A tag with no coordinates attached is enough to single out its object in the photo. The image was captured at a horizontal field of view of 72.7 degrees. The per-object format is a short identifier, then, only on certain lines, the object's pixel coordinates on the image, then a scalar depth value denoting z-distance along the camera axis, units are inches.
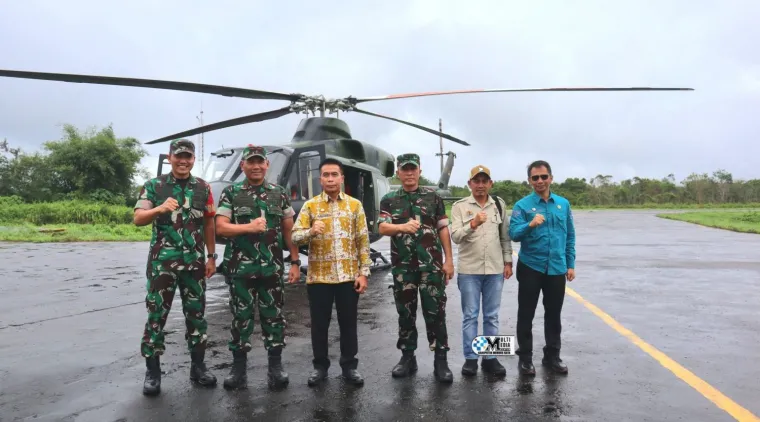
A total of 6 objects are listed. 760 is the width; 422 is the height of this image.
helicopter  309.4
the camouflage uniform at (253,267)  164.1
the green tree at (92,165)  1616.6
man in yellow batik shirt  164.1
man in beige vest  173.6
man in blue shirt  174.4
